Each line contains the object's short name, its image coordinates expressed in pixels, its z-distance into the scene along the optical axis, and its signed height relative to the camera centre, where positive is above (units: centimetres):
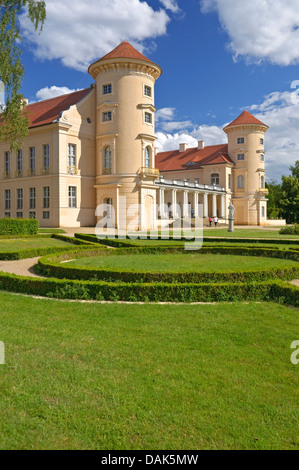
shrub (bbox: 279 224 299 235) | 3139 -57
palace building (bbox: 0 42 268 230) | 3575 +689
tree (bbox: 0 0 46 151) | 2333 +1065
